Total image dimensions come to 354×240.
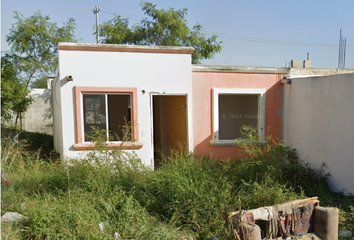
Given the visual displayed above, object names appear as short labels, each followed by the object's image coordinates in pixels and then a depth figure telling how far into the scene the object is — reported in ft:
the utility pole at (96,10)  63.83
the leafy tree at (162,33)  58.03
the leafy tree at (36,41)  55.01
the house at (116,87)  22.30
